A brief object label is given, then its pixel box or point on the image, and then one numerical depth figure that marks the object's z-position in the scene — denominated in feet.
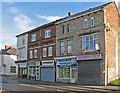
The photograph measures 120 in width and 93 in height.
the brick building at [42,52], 65.25
